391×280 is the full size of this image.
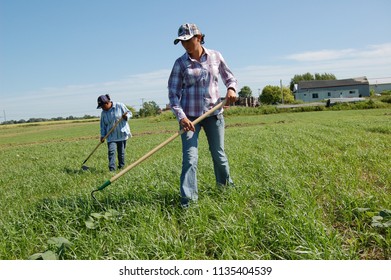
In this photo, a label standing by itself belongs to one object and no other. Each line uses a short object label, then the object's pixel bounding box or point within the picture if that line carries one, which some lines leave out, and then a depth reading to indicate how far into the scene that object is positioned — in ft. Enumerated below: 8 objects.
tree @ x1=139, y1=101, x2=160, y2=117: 217.15
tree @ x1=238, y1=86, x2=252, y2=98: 311.47
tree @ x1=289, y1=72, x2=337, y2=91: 307.58
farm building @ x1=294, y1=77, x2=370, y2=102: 220.84
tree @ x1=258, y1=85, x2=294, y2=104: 217.15
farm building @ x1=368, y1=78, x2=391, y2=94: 268.21
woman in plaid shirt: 12.47
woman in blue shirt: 24.40
